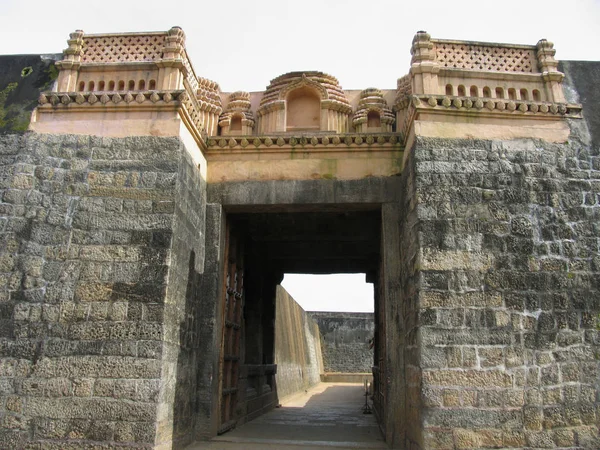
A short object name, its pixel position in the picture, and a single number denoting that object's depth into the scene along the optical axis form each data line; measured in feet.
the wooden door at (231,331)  19.10
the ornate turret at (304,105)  20.11
